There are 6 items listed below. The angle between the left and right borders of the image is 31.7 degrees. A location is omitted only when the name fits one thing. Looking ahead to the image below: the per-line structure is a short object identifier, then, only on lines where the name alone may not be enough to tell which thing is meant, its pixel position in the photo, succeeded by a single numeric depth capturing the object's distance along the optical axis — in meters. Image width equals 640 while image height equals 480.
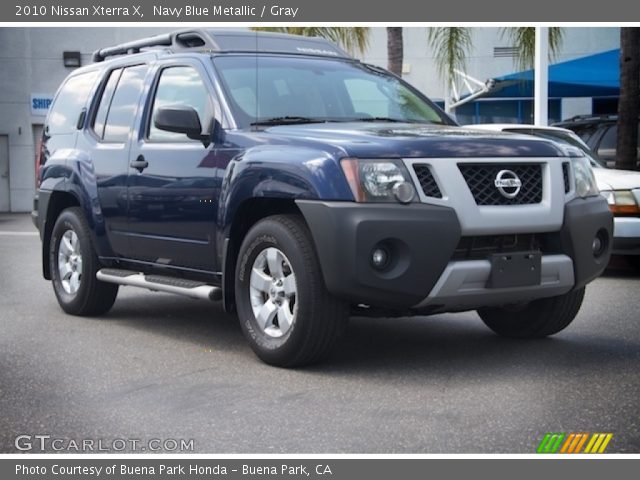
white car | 9.96
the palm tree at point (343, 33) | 19.38
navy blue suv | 5.70
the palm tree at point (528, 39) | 18.27
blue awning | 17.75
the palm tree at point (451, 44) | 19.00
